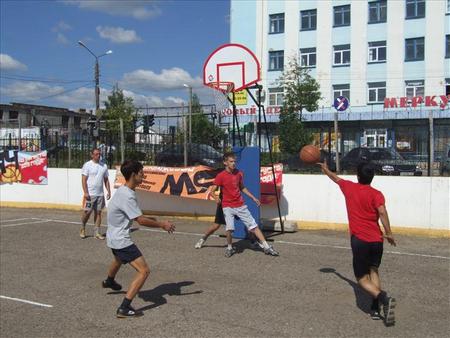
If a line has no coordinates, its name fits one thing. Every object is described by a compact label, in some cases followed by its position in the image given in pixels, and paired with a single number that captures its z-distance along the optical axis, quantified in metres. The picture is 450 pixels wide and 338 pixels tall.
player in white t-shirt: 11.62
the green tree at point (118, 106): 45.95
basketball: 7.77
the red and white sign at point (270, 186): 13.02
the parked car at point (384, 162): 12.11
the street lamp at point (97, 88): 42.16
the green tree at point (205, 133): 15.07
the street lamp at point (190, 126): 15.34
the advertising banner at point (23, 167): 17.69
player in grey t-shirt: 6.19
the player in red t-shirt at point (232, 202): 9.55
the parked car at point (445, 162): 11.77
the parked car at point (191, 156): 14.49
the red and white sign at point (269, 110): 44.77
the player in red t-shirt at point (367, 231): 5.95
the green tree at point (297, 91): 37.00
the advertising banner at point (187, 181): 13.12
